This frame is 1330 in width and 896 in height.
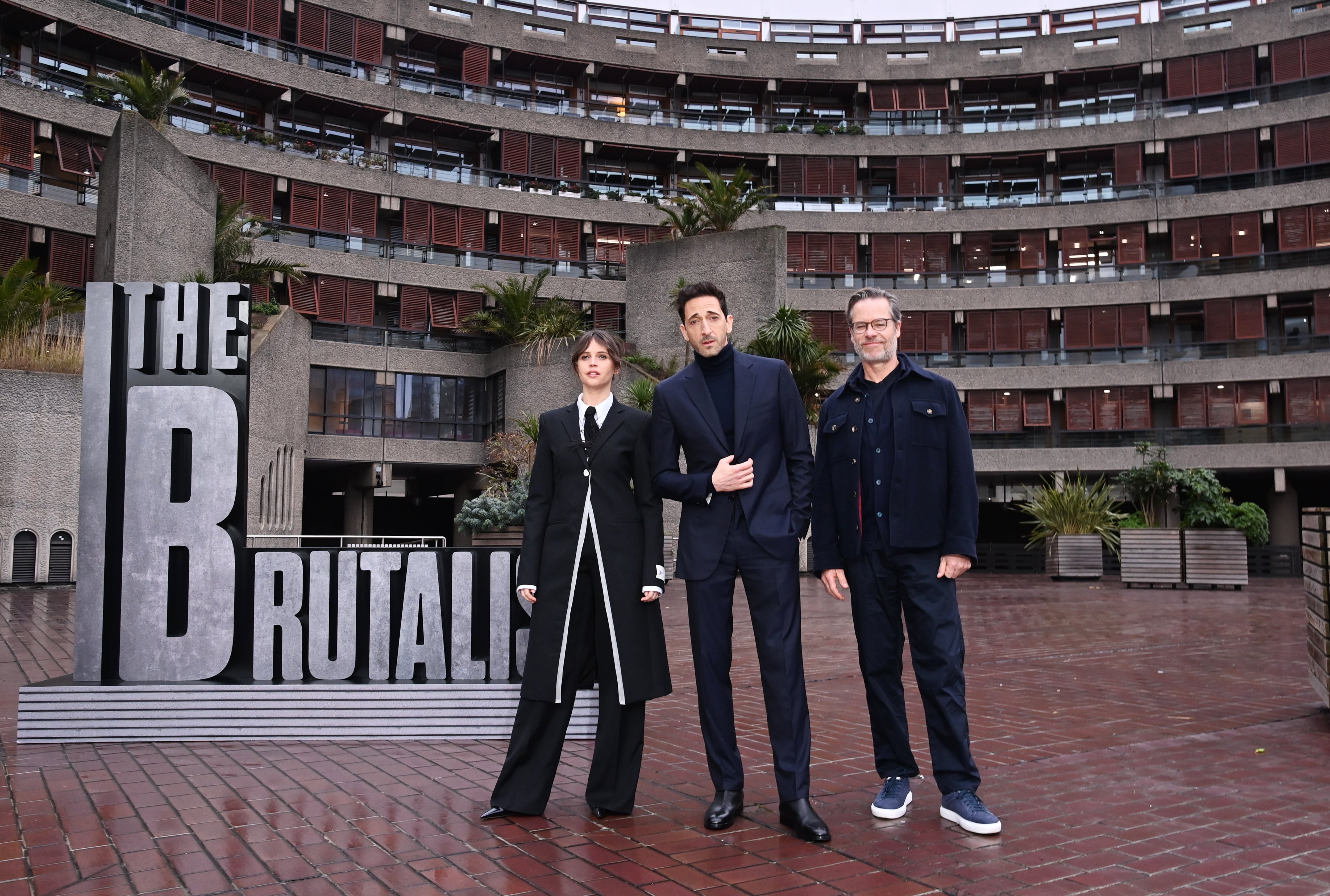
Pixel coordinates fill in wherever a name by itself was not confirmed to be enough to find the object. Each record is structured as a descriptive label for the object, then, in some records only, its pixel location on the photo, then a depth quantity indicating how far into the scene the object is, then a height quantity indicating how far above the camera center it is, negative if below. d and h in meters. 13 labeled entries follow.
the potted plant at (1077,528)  22.03 -0.67
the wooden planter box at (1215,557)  18.70 -1.14
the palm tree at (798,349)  21.70 +3.32
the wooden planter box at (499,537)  18.42 -0.65
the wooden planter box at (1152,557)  19.14 -1.15
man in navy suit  4.01 -0.09
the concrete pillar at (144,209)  19.50 +5.97
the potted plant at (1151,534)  19.17 -0.71
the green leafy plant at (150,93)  21.94 +9.24
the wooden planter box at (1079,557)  21.95 -1.32
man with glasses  4.02 -0.14
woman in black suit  4.21 -0.39
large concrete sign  5.56 -0.54
